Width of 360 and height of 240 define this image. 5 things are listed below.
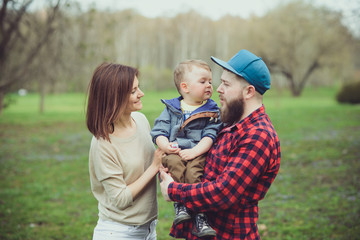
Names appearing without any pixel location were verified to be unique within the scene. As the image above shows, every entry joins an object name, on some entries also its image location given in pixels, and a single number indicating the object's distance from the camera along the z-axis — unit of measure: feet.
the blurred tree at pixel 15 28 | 28.87
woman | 8.22
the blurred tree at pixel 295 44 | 139.64
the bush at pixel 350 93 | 91.77
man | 7.28
